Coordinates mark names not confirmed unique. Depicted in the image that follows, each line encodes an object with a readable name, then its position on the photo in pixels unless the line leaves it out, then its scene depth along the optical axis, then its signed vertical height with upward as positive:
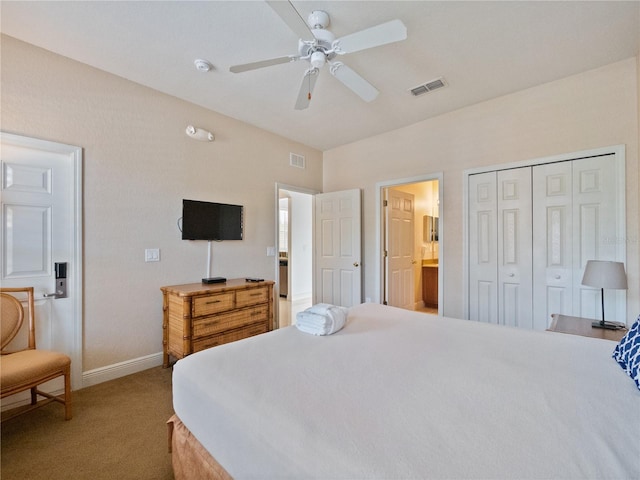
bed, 0.74 -0.56
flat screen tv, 3.06 +0.22
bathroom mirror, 5.38 +0.22
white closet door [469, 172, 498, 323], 3.11 -0.09
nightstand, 1.96 -0.65
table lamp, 2.02 -0.27
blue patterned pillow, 1.14 -0.49
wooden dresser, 2.57 -0.73
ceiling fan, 1.62 +1.23
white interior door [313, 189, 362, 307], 4.14 -0.13
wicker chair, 1.73 -0.79
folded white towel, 1.71 -0.49
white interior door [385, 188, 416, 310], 4.15 -0.12
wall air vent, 4.27 +1.20
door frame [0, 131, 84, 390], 2.39 -0.22
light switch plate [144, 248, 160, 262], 2.81 -0.15
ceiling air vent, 2.74 +1.51
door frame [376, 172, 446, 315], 3.71 +0.25
